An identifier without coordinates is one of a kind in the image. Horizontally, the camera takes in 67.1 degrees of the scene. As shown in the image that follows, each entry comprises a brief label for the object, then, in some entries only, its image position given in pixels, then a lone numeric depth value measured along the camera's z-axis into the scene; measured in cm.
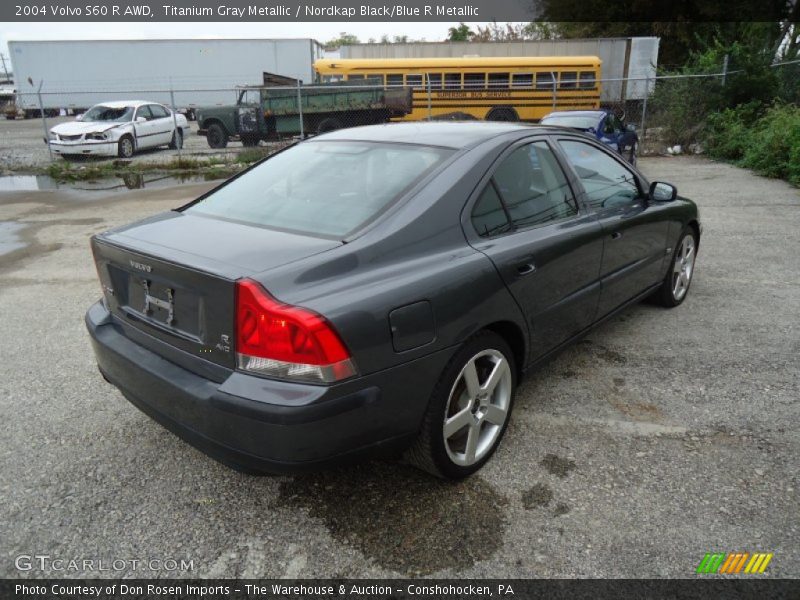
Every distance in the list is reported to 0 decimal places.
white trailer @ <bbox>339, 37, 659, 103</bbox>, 2434
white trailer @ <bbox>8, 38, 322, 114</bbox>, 2994
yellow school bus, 2031
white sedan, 1545
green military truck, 1706
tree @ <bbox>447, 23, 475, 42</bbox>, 6241
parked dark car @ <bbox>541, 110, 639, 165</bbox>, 1176
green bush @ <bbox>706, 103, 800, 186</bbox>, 1133
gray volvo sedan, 212
